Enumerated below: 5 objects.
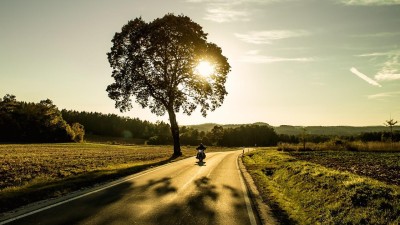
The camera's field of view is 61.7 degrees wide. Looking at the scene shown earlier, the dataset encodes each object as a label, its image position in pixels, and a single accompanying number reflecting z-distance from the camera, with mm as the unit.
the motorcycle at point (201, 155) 32812
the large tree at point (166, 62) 35938
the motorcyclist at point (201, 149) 33281
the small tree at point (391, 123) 62322
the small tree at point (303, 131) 57031
